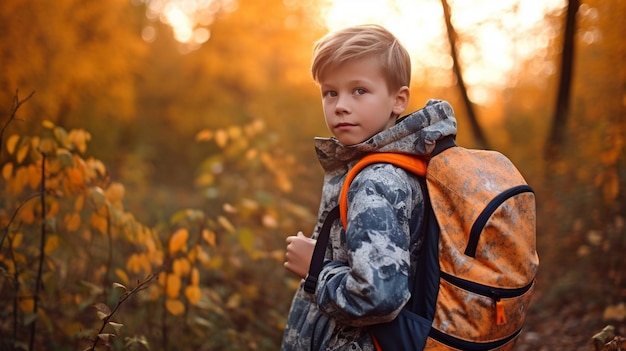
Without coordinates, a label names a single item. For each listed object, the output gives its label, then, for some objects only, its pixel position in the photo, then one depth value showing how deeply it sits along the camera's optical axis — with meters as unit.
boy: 1.38
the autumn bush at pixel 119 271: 2.54
